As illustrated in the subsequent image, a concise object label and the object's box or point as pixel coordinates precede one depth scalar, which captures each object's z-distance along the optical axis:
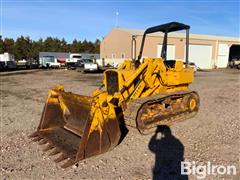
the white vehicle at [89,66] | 21.33
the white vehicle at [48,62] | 33.60
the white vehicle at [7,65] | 27.47
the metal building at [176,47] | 25.71
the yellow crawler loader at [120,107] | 3.45
